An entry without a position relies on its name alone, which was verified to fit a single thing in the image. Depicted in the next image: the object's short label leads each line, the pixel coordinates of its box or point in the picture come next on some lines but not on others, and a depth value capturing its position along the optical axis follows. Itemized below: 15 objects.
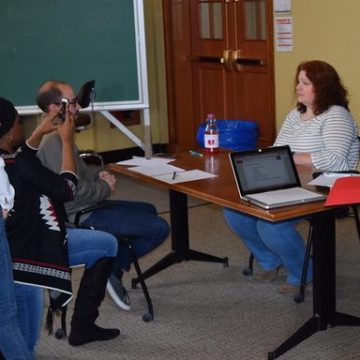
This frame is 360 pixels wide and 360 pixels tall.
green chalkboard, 7.46
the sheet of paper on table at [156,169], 4.69
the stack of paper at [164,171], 4.53
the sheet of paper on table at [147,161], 4.99
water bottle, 5.25
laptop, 3.89
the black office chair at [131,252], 4.50
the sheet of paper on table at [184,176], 4.48
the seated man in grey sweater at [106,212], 4.44
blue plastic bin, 7.08
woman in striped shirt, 4.74
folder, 3.69
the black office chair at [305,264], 4.76
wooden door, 7.85
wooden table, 3.75
